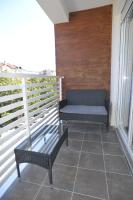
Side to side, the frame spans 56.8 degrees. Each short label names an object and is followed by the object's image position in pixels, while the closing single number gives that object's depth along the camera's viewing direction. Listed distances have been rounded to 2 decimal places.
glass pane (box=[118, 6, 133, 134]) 2.06
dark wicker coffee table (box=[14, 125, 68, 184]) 1.25
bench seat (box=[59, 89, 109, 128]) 2.49
